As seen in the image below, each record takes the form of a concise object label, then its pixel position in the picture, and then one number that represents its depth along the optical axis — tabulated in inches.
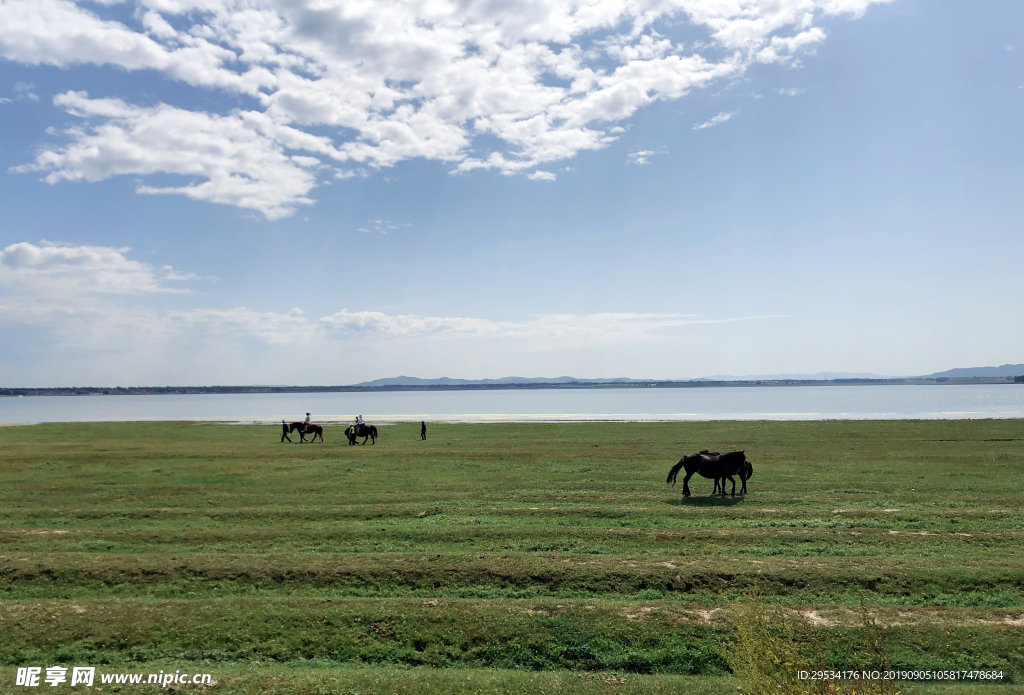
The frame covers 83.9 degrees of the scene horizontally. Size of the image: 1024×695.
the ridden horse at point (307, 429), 2075.2
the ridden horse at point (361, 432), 1972.2
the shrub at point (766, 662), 239.3
